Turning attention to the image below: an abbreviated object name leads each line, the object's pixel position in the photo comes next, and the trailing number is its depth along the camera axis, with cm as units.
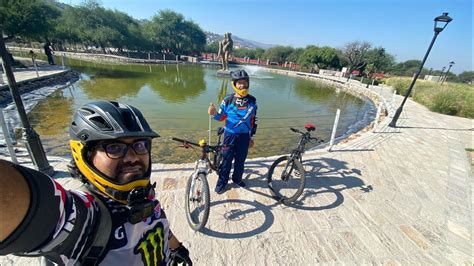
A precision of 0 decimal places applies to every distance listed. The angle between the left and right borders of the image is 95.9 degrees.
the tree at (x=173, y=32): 5622
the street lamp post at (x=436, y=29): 729
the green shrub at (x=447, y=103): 1372
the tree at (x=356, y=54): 4712
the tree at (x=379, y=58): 4833
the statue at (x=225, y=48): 2742
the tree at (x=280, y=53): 7325
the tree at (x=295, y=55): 6972
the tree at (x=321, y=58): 5198
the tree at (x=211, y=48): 7862
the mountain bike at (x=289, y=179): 363
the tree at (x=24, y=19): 1744
